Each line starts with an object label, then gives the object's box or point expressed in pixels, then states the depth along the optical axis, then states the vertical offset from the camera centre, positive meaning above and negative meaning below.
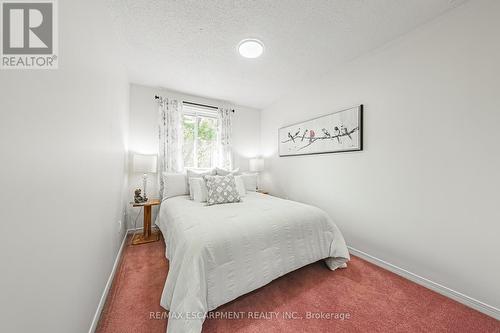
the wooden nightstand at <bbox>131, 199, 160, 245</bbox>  2.56 -1.03
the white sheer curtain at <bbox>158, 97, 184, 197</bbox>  3.13 +0.55
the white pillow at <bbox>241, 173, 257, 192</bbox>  3.26 -0.31
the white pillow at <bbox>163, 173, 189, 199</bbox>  2.75 -0.31
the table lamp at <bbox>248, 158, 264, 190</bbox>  3.87 +0.04
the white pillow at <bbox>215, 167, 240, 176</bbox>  3.01 -0.11
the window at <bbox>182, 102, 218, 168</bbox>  3.44 +0.61
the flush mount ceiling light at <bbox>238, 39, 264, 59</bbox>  1.96 +1.39
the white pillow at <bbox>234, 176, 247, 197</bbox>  2.80 -0.32
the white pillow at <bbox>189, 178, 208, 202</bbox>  2.46 -0.35
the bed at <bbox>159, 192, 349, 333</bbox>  1.18 -0.72
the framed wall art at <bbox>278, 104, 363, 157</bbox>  2.22 +0.48
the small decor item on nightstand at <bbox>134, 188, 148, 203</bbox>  2.69 -0.50
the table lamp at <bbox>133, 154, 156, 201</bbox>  2.66 +0.04
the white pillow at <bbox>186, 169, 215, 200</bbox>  2.86 -0.14
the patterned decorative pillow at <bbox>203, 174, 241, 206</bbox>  2.31 -0.34
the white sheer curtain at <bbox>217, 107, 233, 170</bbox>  3.68 +0.54
